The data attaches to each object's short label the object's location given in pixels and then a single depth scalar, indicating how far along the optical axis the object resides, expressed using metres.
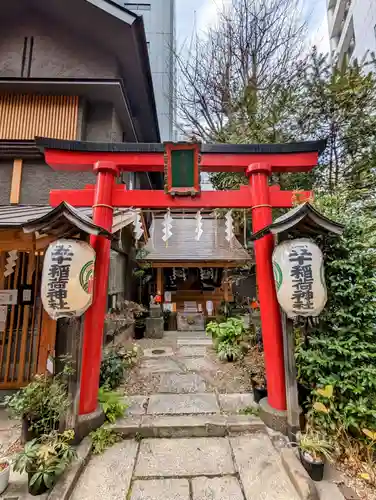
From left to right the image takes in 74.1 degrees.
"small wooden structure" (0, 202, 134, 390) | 4.52
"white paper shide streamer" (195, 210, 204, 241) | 4.67
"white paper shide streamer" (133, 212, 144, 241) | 4.75
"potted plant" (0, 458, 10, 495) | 2.63
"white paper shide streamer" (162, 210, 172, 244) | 4.60
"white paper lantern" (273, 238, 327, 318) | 3.28
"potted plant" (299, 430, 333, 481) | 2.79
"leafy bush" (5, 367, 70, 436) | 3.23
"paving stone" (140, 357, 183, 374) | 6.08
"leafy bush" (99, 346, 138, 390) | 4.88
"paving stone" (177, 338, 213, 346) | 8.70
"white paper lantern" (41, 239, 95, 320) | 3.28
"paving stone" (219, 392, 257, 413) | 4.22
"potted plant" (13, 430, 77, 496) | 2.61
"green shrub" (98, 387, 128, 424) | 3.84
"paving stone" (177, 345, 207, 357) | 7.45
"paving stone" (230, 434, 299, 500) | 2.71
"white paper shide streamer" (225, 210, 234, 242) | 4.72
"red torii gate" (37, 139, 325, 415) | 3.95
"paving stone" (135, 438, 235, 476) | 3.03
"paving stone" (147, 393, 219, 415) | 4.17
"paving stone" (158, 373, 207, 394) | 5.07
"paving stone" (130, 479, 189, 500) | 2.67
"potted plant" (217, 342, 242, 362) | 6.30
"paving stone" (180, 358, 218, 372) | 6.15
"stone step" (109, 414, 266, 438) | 3.69
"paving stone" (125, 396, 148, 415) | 4.12
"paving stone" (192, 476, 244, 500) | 2.69
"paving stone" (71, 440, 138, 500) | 2.70
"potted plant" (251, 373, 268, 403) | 4.25
